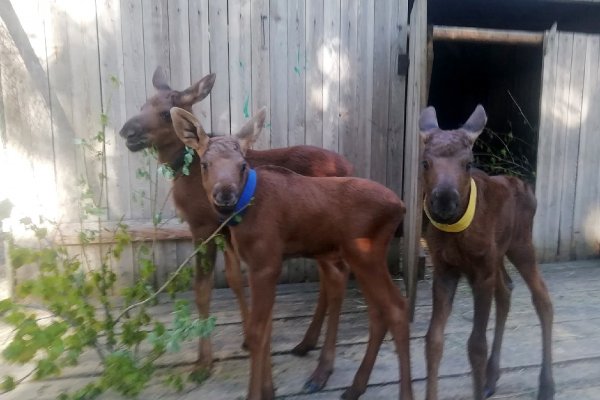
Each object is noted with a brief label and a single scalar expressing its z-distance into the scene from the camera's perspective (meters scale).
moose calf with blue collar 3.09
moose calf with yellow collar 2.96
